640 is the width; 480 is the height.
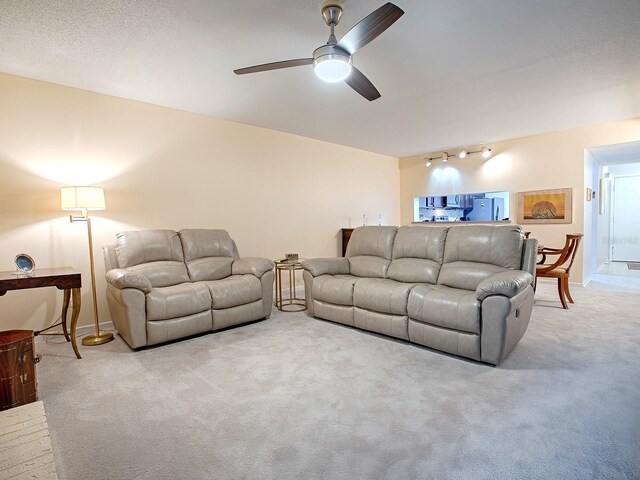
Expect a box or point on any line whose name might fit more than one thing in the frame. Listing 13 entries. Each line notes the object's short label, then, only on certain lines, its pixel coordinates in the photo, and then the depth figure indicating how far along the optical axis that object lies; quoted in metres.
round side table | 4.15
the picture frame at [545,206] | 5.32
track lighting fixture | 6.09
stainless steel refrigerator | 6.41
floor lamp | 2.96
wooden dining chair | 4.03
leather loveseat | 2.89
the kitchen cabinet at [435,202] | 7.37
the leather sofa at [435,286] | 2.49
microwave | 7.15
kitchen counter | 6.13
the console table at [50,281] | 2.46
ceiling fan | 1.77
